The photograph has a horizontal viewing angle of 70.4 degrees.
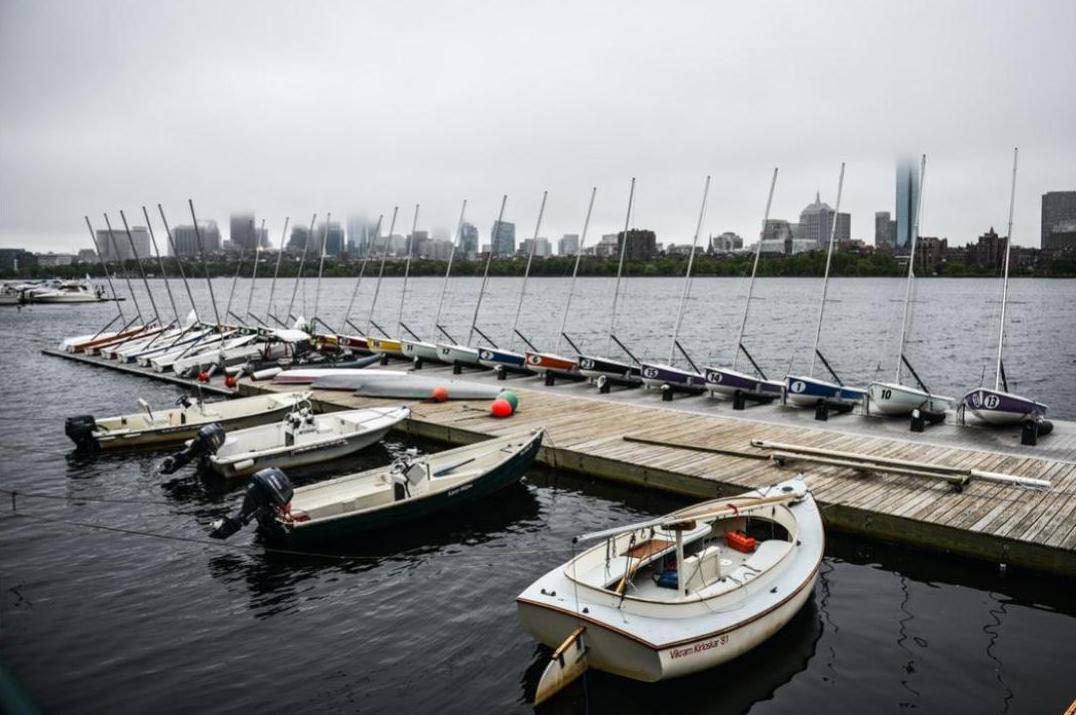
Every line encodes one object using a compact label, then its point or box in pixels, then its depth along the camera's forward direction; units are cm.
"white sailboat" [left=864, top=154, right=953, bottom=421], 2055
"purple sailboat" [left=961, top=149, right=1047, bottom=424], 1891
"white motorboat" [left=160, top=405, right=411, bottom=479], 1895
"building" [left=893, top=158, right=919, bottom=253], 2769
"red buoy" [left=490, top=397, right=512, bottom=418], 2267
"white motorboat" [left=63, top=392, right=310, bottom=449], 2161
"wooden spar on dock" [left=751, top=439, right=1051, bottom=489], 1455
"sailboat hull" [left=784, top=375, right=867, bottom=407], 2223
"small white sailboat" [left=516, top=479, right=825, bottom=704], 938
